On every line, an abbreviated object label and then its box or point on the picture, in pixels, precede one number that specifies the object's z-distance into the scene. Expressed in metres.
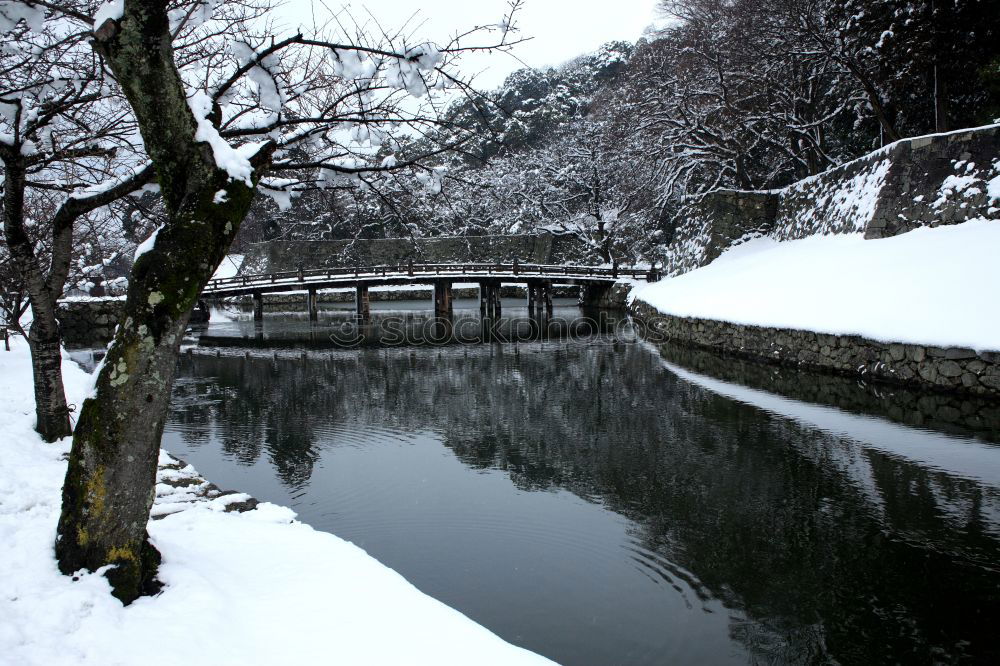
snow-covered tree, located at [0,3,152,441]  5.61
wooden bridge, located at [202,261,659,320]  30.72
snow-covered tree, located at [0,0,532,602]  3.43
